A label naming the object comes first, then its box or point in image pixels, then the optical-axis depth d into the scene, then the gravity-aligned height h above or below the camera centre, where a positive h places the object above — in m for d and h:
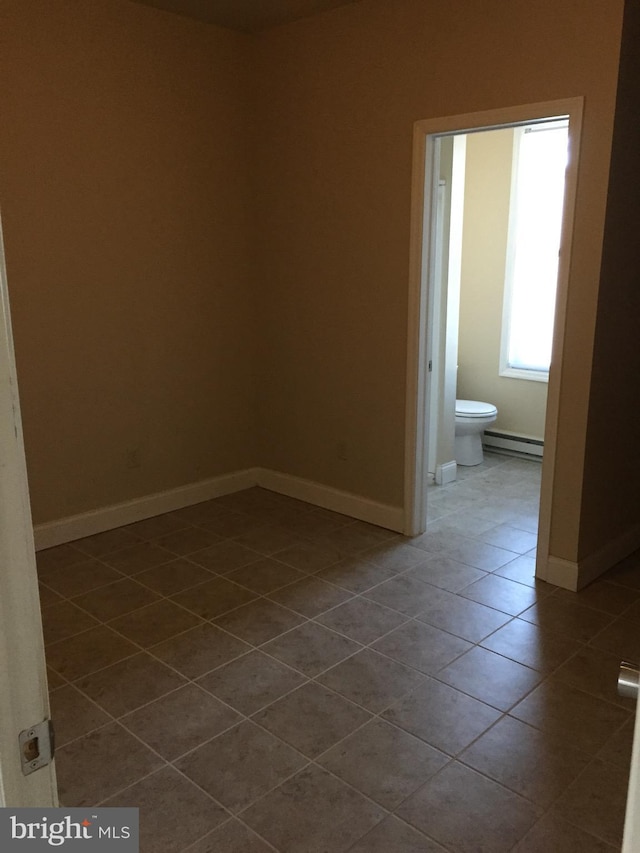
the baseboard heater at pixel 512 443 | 5.48 -1.35
